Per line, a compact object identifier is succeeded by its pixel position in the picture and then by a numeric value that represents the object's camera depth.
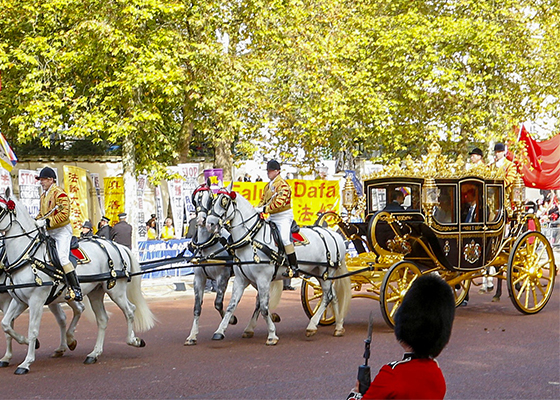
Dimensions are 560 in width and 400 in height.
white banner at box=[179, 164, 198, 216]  22.34
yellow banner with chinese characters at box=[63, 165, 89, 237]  22.75
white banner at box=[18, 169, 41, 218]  21.09
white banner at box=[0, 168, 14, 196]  19.97
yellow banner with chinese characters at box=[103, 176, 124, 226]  23.56
